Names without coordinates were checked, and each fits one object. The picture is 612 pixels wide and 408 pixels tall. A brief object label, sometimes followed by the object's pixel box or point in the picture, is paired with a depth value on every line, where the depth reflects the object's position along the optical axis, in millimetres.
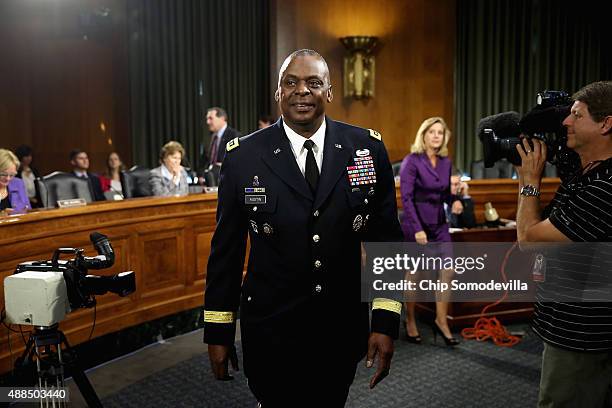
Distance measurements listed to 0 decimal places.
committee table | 3412
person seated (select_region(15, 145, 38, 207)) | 6609
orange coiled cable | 4230
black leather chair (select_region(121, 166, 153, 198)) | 5250
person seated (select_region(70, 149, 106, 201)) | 6431
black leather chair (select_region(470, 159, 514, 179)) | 6906
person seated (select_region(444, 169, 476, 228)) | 4656
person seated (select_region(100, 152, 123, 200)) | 6871
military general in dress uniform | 1739
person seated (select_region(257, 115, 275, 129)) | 7921
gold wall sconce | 7996
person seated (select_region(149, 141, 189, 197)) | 5059
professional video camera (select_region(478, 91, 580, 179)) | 1970
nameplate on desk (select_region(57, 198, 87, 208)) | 3963
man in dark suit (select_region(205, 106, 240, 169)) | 6457
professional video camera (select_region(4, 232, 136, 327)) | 2348
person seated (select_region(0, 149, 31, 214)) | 4195
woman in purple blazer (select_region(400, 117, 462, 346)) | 4035
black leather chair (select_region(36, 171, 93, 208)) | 4836
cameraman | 1861
